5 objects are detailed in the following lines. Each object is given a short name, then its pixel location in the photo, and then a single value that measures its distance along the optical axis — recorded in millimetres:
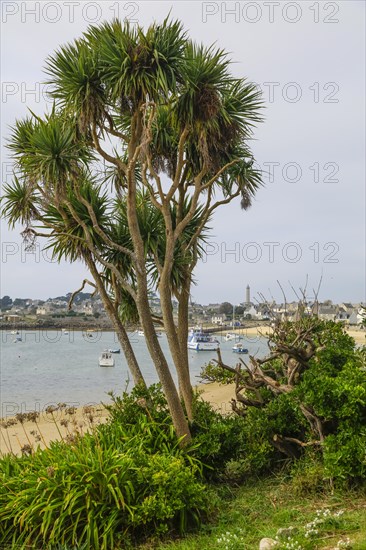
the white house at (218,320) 105062
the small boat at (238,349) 61875
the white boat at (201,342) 72500
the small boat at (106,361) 49188
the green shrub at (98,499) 5309
